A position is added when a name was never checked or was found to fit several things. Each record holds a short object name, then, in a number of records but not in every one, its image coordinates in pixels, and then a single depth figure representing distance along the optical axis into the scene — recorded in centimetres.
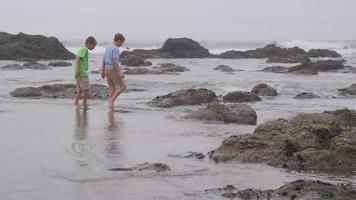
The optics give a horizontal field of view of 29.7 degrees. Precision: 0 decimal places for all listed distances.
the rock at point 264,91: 1966
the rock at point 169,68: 3295
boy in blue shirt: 1407
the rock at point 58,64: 3713
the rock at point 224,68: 3551
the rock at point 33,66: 3334
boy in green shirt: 1453
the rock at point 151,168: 738
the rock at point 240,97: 1727
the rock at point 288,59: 5019
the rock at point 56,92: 1717
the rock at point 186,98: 1559
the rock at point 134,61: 3995
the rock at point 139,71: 3017
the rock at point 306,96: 1911
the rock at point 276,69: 3489
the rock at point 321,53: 6141
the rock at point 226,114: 1233
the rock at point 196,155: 839
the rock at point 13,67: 3151
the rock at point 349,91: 2080
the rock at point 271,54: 5453
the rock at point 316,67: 3282
